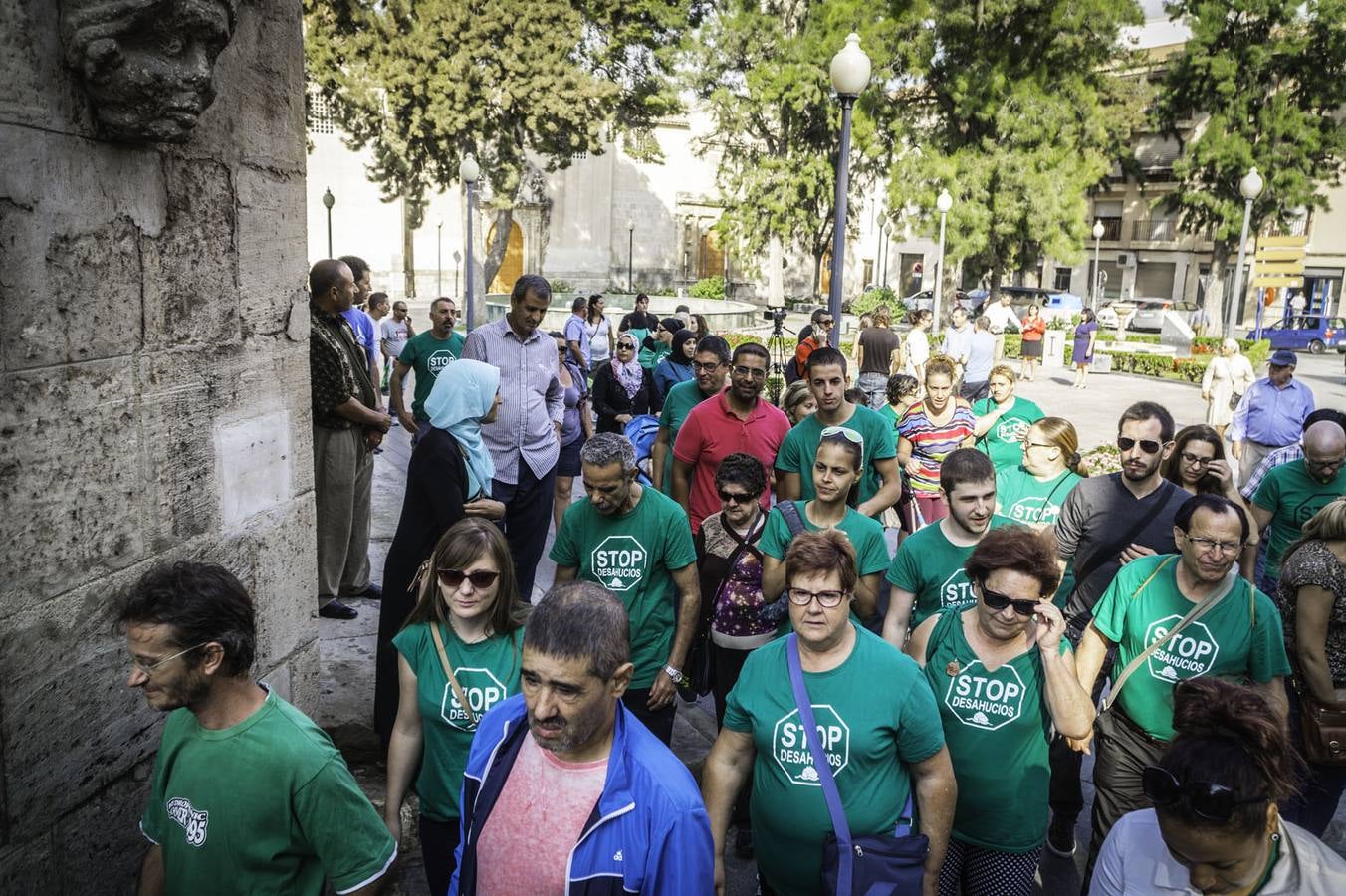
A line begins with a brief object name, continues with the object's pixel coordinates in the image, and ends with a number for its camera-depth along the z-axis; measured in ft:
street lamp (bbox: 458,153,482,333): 58.70
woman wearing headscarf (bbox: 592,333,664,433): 29.27
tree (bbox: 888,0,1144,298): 98.27
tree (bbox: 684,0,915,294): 100.48
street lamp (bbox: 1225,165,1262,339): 60.58
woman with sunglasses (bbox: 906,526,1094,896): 10.70
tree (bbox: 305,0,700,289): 88.48
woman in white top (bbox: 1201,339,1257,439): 40.19
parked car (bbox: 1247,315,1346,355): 107.45
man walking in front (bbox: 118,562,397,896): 7.76
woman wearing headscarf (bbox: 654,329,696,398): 27.81
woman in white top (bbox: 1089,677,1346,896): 7.35
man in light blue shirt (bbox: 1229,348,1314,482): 27.58
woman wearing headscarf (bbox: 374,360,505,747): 13.16
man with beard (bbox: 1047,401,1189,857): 15.14
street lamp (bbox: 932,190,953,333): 83.62
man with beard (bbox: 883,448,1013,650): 13.17
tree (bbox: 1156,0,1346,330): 109.40
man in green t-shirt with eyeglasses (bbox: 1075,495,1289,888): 11.62
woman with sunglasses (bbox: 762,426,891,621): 13.61
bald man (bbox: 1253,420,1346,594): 17.16
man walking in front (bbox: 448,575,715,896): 7.22
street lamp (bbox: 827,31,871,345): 28.12
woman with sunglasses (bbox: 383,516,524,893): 10.09
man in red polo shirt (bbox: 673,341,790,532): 18.61
